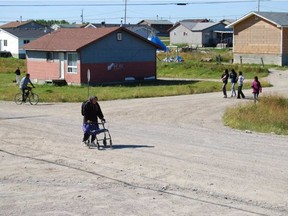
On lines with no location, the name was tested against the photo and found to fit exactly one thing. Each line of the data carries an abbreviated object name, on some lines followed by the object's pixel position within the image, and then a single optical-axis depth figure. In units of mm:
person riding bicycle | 32188
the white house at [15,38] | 90312
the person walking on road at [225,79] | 34531
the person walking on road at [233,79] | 34606
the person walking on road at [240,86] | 33666
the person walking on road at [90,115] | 17806
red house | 43062
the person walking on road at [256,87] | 31078
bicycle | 32616
